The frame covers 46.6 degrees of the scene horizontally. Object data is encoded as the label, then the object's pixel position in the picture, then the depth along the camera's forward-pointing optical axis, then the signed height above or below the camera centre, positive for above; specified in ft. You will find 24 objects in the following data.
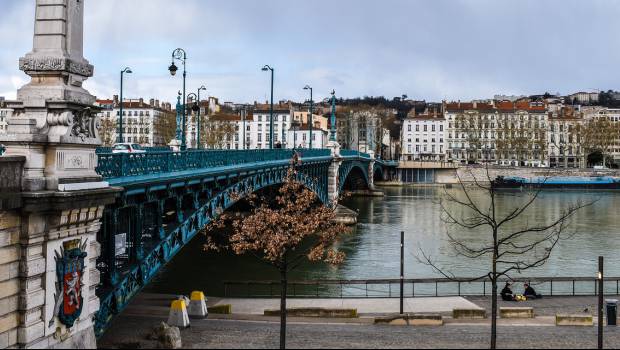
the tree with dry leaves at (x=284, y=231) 64.13 -6.37
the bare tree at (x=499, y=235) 58.54 -15.70
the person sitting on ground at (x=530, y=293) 83.20 -15.12
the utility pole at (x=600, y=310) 53.83 -10.95
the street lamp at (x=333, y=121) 200.38 +11.23
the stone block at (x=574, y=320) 66.03 -14.42
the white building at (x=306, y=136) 440.37 +14.93
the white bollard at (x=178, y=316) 61.82 -13.52
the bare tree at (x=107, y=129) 379.70 +15.48
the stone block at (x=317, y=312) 68.03 -14.58
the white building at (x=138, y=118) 458.09 +26.60
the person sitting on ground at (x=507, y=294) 81.46 -14.95
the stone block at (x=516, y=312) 69.21 -14.45
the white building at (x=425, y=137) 483.92 +16.71
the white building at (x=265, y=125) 439.63 +21.96
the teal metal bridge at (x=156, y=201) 56.34 -4.36
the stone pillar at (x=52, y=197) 39.14 -2.27
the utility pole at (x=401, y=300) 70.49 -13.70
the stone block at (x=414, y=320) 65.51 -14.52
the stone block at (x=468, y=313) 68.64 -14.45
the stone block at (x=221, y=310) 71.20 -14.93
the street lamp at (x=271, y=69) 133.28 +17.12
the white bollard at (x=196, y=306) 68.18 -13.95
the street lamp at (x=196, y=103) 128.41 +10.32
